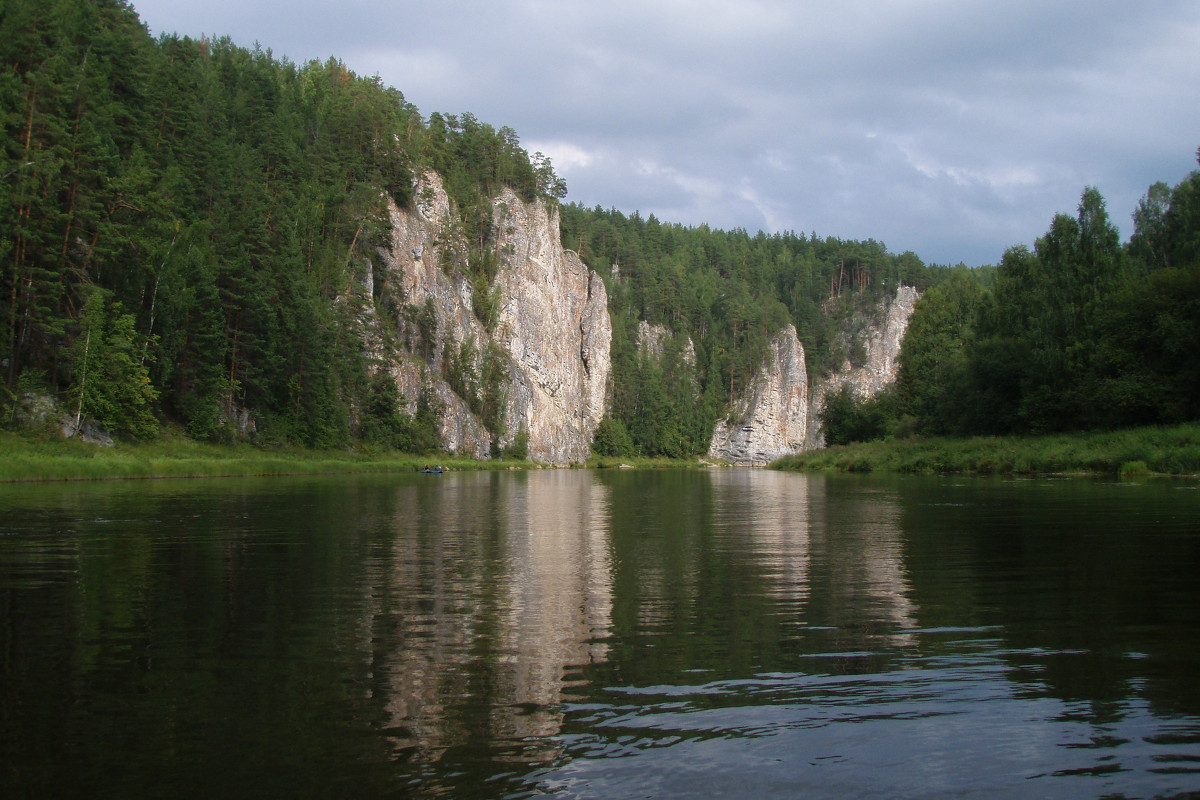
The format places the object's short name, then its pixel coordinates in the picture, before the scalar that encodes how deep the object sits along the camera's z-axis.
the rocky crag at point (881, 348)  180.25
